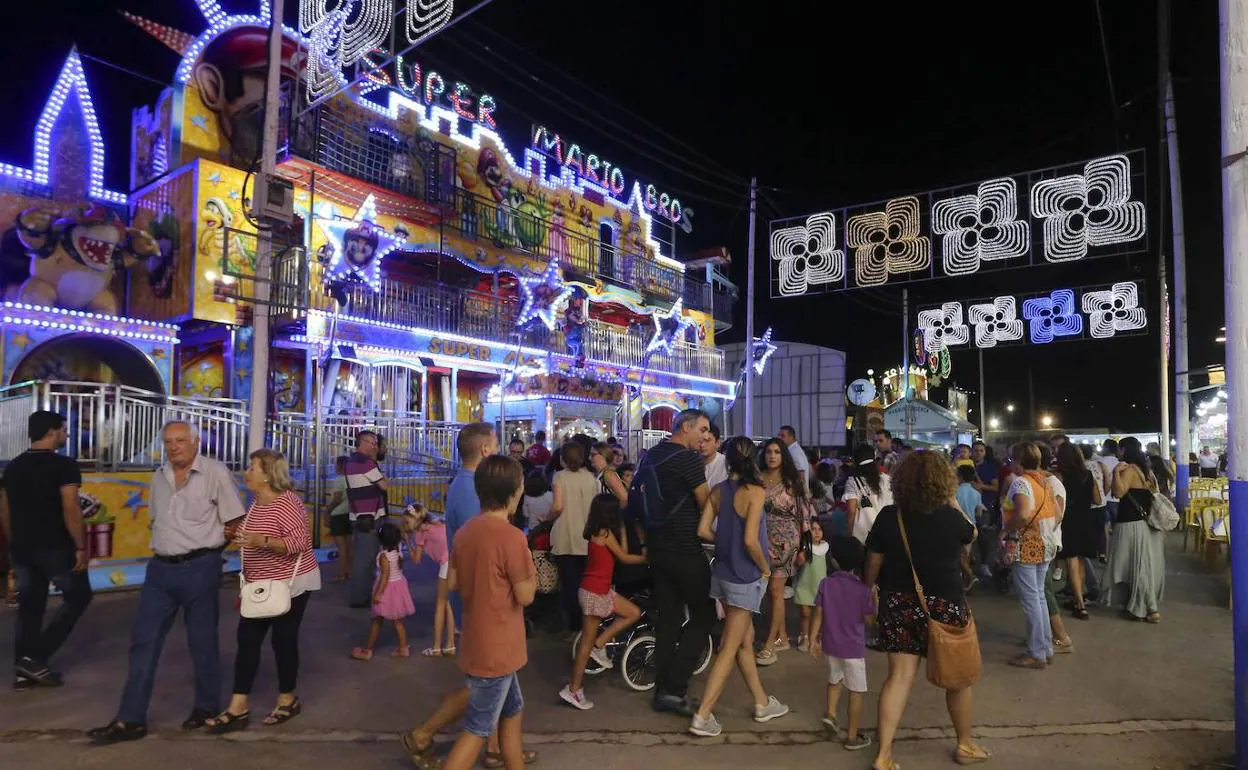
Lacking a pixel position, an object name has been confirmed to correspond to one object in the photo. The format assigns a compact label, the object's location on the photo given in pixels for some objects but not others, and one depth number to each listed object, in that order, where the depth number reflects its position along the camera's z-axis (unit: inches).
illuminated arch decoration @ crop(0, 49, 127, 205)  532.7
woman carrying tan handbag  160.1
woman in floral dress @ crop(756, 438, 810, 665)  243.3
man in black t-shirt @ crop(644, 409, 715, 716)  195.9
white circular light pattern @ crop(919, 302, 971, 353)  731.4
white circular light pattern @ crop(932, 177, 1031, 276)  454.6
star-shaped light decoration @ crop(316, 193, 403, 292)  600.4
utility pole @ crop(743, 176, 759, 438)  773.0
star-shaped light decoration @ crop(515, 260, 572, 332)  743.1
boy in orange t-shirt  138.2
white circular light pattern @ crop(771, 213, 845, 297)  510.6
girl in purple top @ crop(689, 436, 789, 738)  184.9
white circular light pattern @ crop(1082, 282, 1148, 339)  635.5
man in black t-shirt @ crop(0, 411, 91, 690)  213.3
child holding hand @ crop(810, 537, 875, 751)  179.5
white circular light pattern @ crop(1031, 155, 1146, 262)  415.5
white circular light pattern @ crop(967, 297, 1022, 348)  701.9
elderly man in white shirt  179.8
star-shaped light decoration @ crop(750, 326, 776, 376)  941.2
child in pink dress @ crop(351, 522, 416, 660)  247.8
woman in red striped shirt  179.2
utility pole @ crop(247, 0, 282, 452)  337.7
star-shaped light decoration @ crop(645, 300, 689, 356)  932.0
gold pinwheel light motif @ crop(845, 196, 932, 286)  483.5
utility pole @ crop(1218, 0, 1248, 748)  164.2
